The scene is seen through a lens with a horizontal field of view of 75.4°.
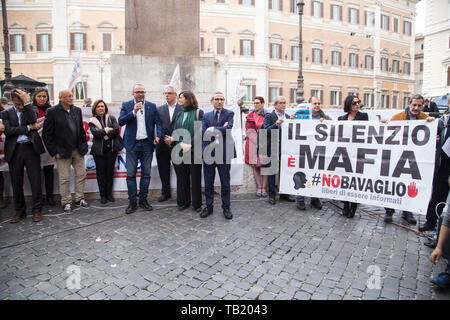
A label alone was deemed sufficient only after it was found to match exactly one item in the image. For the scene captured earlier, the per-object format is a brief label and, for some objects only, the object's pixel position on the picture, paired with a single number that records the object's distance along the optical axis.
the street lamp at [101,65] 31.99
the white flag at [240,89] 8.48
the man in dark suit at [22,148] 4.48
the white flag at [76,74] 7.79
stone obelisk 6.29
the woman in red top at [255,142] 5.75
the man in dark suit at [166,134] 5.09
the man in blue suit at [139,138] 4.86
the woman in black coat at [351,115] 4.64
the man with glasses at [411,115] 4.38
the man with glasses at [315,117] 5.00
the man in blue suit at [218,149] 4.62
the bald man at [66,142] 4.75
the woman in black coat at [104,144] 5.20
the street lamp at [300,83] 20.11
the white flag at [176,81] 5.49
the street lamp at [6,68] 14.50
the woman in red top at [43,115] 4.96
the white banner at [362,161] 4.05
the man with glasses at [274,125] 5.35
